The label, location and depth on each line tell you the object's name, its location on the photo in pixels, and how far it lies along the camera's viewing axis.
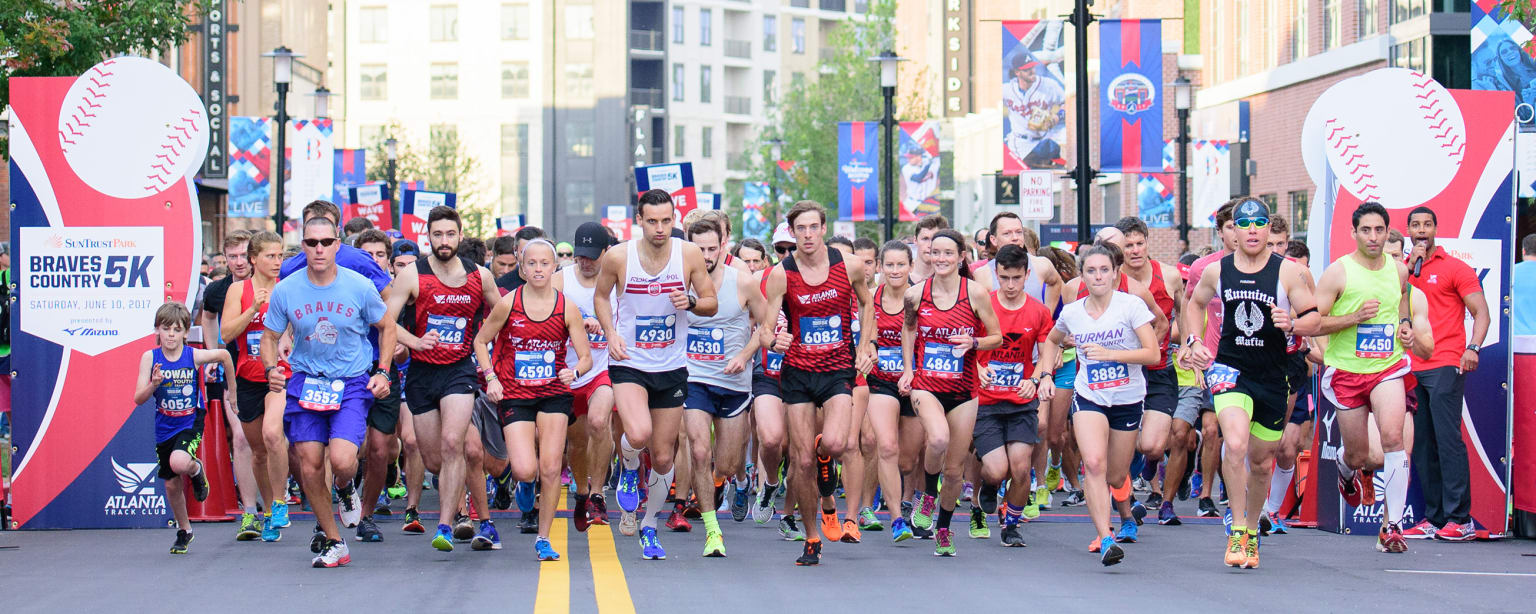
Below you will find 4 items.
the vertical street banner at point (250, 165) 31.91
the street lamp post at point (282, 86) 27.81
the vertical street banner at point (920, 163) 33.88
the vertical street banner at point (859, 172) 33.59
